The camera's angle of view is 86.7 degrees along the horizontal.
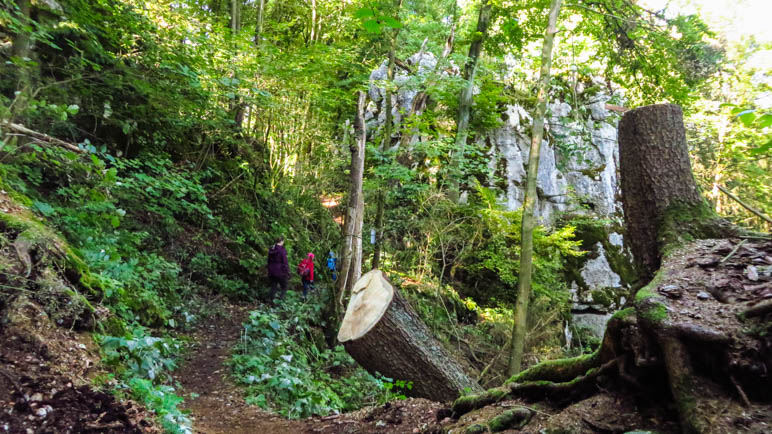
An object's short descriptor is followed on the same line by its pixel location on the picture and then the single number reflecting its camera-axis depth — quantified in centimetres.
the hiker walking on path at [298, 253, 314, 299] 948
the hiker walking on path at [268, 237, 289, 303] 869
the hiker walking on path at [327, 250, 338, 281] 989
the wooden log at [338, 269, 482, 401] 392
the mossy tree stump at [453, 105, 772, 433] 177
